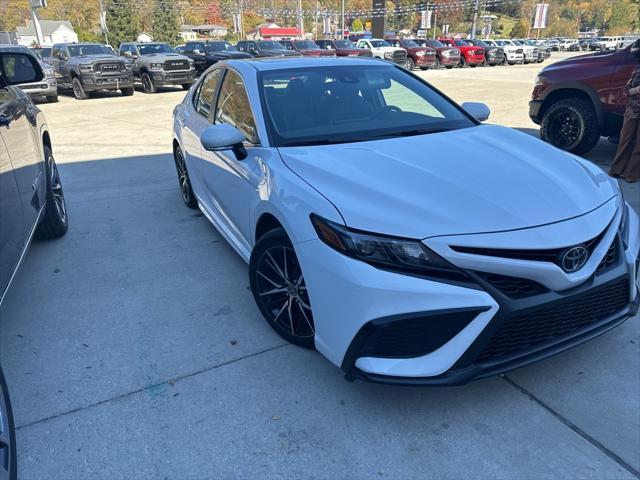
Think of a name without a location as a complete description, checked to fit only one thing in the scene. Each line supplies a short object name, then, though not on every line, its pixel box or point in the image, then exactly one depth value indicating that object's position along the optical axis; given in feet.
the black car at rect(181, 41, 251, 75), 64.54
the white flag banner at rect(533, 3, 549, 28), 206.49
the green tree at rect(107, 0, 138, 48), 188.65
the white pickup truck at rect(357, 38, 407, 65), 86.94
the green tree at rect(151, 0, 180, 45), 216.33
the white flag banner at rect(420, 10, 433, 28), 201.36
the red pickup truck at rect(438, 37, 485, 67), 97.30
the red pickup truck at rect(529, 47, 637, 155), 20.04
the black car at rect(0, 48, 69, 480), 6.84
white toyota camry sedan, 6.65
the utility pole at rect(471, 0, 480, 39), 191.29
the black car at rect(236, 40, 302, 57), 71.51
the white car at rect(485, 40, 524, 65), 102.42
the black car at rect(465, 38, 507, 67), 99.86
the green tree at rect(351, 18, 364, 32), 313.81
